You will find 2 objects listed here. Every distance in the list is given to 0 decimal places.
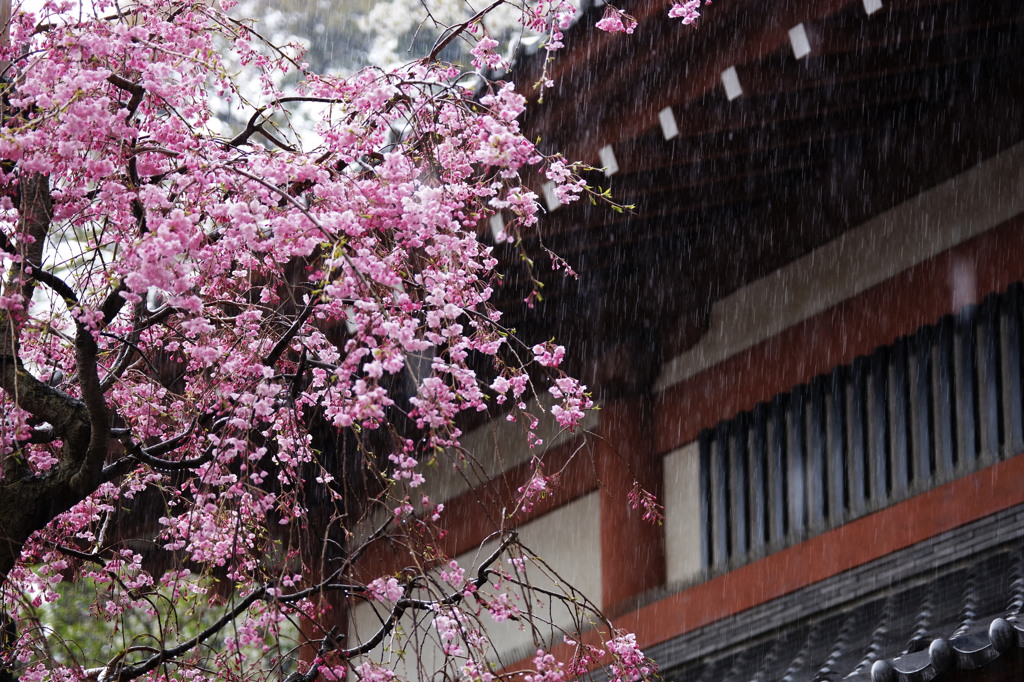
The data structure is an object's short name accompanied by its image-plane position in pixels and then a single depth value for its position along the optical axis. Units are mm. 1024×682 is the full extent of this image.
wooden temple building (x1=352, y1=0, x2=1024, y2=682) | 8172
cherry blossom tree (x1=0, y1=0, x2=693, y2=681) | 5168
